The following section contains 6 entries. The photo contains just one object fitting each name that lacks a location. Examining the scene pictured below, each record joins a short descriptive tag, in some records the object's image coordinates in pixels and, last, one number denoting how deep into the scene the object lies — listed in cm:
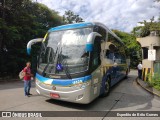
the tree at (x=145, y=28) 1538
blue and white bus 443
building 1066
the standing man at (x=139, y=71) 1174
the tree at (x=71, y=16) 3597
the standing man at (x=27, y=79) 593
